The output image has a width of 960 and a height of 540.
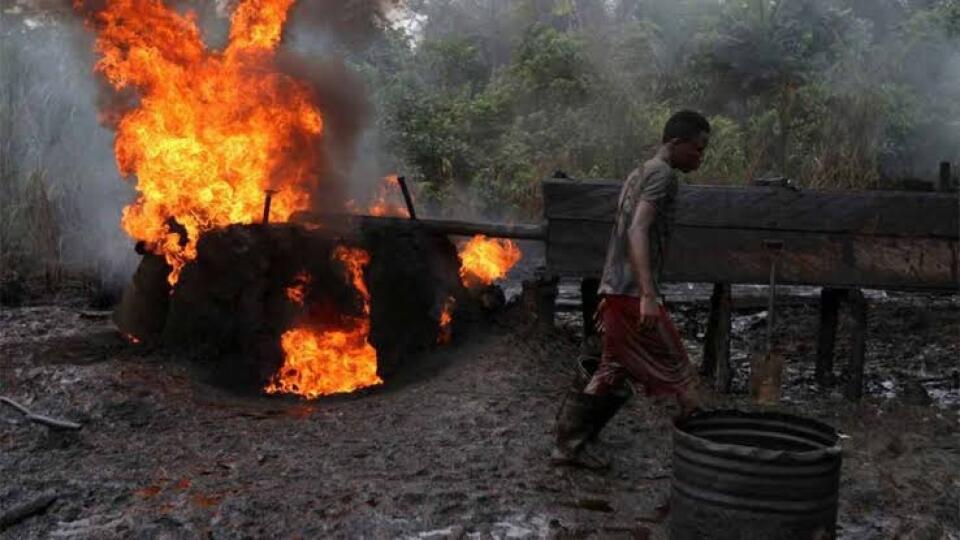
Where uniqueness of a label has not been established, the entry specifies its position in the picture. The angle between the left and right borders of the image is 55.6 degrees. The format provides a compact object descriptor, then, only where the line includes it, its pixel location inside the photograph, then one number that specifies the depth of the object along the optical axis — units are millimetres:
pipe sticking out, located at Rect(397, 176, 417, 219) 8073
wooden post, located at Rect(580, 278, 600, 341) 8148
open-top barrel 4039
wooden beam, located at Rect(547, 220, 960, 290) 7480
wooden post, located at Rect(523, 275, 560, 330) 8383
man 4969
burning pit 7922
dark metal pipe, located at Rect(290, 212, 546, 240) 8070
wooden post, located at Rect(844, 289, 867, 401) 7633
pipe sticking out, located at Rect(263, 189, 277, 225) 7830
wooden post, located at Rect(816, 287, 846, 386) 7934
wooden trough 7469
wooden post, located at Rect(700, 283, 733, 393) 7684
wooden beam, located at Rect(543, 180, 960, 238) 7461
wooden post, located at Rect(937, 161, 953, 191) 7734
